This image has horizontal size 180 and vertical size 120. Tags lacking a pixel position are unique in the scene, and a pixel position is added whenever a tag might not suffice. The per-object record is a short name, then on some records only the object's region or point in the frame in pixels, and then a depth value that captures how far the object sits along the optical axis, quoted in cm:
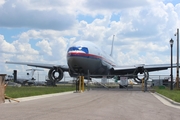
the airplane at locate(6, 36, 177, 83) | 3706
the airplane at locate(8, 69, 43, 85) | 6871
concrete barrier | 1785
